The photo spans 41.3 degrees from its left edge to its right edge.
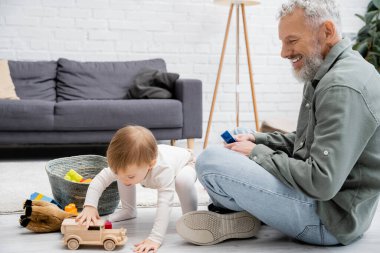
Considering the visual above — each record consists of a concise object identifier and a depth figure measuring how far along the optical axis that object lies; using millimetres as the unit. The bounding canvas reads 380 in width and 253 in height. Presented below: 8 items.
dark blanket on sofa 4156
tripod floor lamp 4215
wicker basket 2242
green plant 4566
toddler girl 1809
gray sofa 3809
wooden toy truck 1864
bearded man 1597
